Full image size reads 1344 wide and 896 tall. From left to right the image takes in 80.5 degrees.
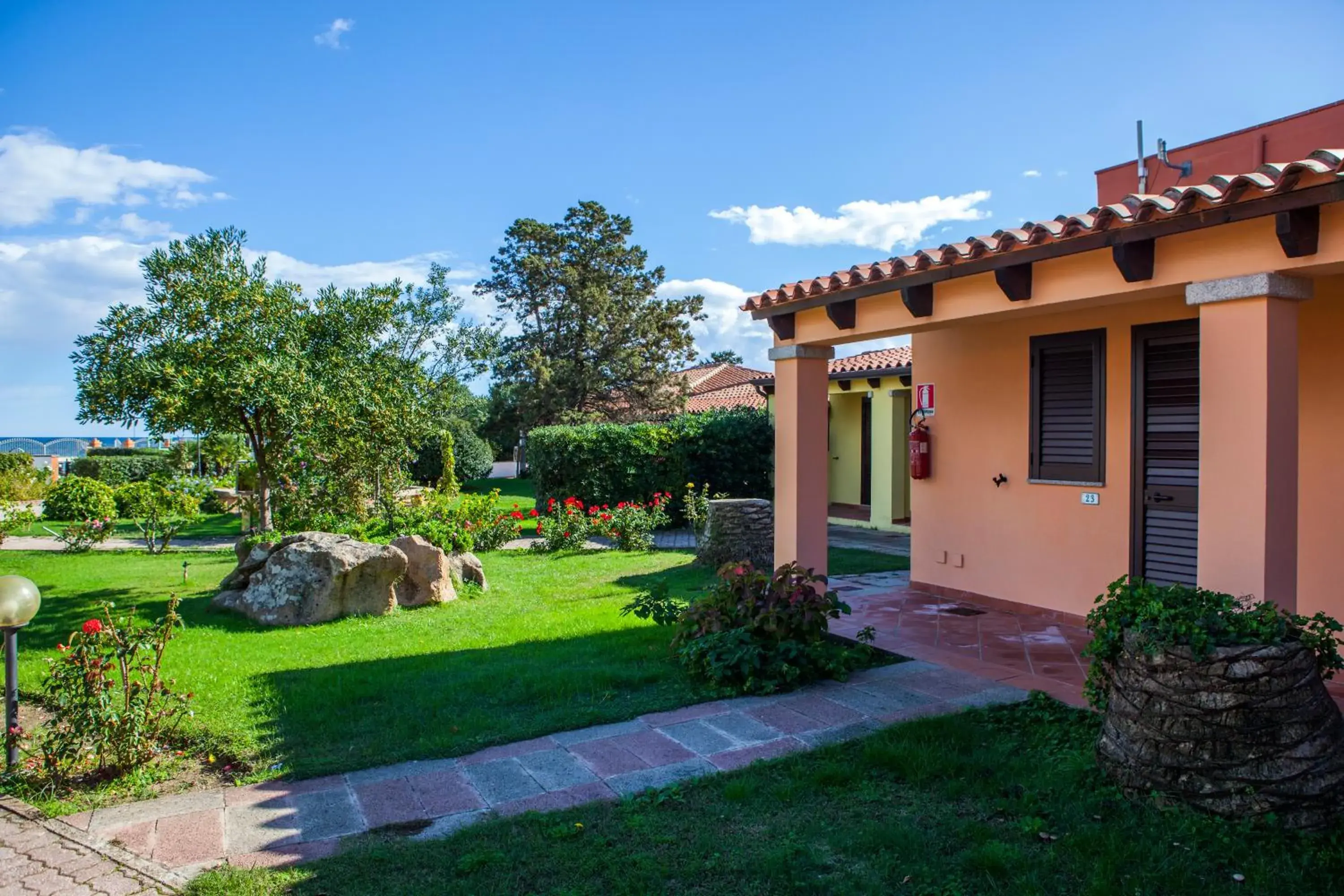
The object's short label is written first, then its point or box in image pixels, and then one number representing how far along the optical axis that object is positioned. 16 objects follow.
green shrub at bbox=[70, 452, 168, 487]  25.17
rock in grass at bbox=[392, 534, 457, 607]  8.75
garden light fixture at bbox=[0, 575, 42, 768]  4.12
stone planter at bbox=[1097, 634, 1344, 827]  3.24
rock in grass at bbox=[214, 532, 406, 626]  8.09
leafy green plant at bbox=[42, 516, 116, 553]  14.09
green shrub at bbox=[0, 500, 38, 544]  15.45
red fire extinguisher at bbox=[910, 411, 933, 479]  8.42
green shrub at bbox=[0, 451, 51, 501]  22.00
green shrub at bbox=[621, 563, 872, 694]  5.46
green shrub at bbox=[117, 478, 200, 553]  14.04
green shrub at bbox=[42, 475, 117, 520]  15.16
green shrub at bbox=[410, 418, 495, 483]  27.39
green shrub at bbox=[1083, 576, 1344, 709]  3.41
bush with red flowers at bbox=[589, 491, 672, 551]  13.35
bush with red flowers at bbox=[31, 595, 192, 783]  4.05
